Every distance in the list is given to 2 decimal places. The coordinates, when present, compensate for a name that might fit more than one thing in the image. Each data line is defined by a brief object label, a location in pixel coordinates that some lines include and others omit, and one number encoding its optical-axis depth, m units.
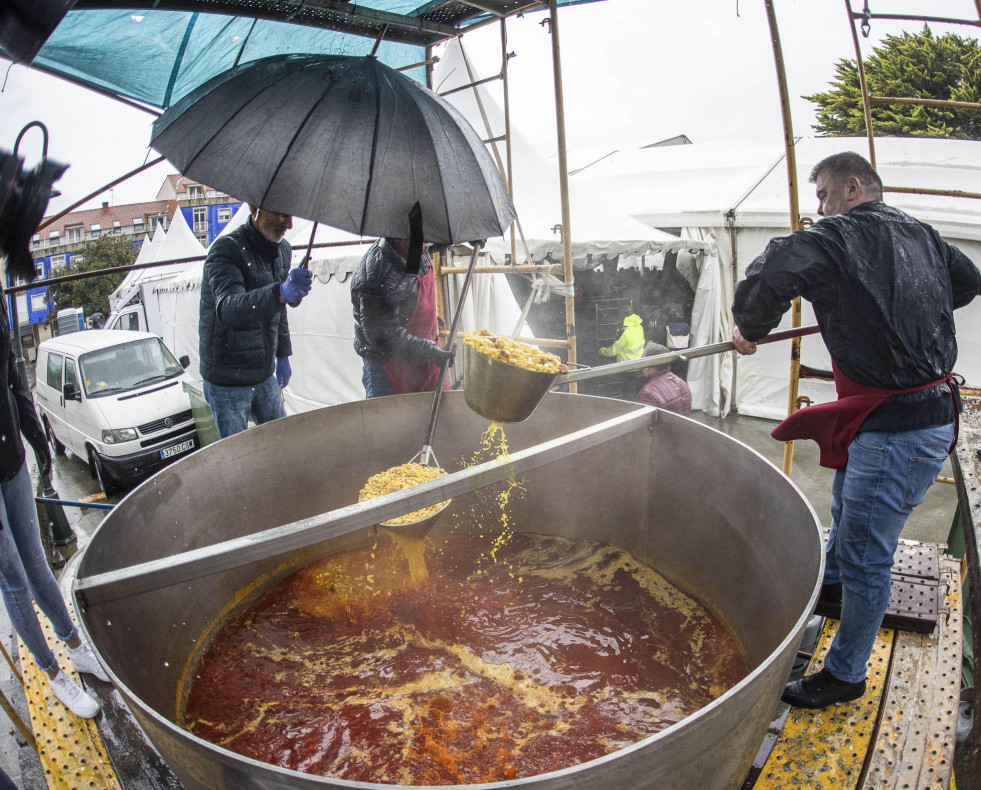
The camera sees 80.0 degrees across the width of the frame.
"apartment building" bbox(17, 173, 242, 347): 21.73
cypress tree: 15.48
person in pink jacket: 4.31
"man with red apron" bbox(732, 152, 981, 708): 1.82
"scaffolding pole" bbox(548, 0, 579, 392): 3.35
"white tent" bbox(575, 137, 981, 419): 6.02
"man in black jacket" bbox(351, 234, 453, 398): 3.25
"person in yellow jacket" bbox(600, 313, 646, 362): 6.54
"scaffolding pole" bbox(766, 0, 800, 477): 2.56
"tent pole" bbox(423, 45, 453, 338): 5.26
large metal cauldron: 1.16
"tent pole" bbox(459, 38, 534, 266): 4.09
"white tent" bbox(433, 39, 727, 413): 5.89
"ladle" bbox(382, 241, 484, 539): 2.32
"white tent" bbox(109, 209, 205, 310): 12.80
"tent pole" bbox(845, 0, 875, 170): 2.78
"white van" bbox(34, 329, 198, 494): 5.72
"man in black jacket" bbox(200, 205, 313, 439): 2.77
